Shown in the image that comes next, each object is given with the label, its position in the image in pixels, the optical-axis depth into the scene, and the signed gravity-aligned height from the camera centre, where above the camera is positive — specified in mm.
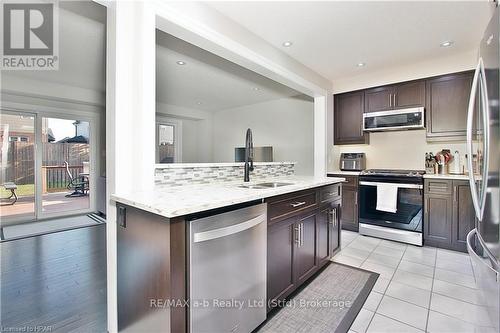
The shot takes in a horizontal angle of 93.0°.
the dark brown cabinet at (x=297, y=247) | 1773 -722
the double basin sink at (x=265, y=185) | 2262 -201
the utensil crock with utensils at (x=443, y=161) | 3396 +52
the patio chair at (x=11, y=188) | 4414 -423
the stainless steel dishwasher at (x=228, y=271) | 1248 -623
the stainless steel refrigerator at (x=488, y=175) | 1122 -58
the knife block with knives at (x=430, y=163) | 3461 +25
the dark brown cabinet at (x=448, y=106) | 3162 +814
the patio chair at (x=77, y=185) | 5336 -452
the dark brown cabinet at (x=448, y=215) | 2936 -641
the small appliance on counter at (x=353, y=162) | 4012 +49
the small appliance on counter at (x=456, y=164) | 3301 +9
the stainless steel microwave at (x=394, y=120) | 3432 +688
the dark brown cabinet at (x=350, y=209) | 3783 -711
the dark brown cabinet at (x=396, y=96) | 3475 +1056
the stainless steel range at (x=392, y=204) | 3230 -565
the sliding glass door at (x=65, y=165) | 4922 +7
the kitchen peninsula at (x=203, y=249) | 1195 -505
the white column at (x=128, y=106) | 1560 +403
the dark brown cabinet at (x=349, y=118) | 4000 +814
